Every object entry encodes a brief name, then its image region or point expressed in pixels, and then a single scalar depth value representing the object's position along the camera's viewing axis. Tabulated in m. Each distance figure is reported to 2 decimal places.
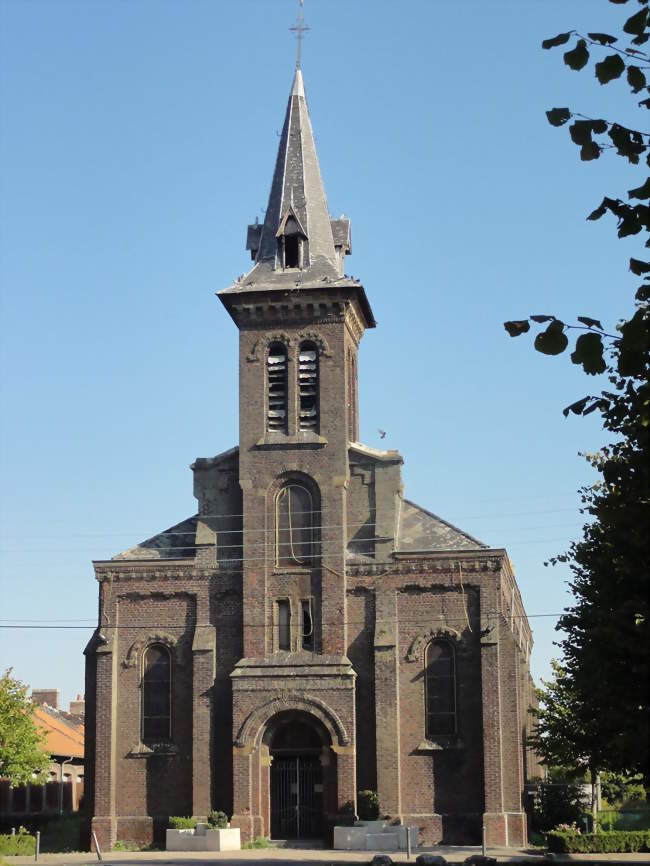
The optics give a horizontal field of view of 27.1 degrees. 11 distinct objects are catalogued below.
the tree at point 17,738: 46.09
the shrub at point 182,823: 42.06
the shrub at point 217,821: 41.78
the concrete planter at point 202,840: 41.03
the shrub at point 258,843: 41.91
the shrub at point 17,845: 40.62
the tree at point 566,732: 28.68
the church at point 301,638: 42.94
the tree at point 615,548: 9.62
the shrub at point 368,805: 42.25
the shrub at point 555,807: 46.72
